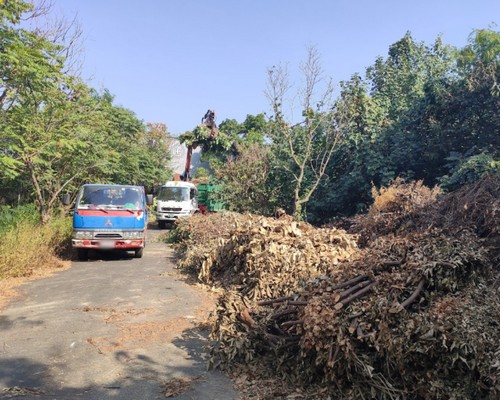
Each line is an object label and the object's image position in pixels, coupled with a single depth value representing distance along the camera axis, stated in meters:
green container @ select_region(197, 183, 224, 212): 22.51
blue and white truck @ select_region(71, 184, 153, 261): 11.23
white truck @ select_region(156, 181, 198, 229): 22.19
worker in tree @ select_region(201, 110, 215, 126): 31.48
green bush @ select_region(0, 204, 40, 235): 10.61
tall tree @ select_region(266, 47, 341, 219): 17.31
